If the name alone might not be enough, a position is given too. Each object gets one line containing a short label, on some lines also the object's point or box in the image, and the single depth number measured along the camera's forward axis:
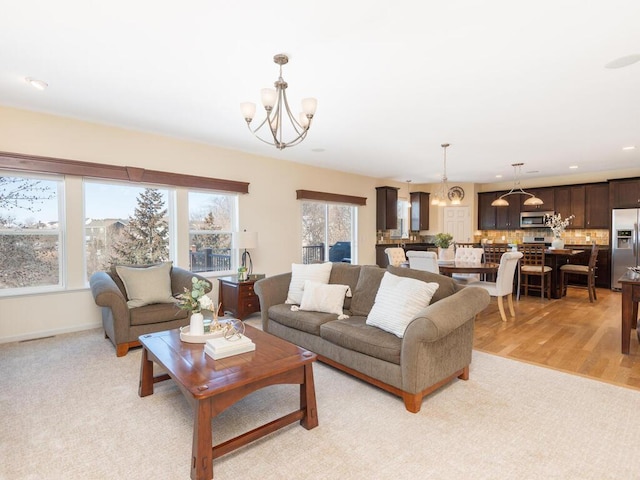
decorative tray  2.43
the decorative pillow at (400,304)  2.59
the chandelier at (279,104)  2.36
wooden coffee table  1.71
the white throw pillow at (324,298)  3.30
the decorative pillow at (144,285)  3.67
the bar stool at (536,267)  5.71
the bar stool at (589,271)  5.82
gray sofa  2.29
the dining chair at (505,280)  4.47
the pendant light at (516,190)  6.67
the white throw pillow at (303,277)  3.60
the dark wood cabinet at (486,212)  8.76
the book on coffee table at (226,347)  2.14
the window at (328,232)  6.58
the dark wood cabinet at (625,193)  6.69
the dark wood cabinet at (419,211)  8.79
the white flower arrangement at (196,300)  2.41
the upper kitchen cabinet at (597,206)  7.21
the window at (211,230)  5.03
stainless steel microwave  8.02
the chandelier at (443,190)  8.93
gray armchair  3.28
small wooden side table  4.59
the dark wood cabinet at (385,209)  7.77
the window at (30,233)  3.75
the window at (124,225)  4.23
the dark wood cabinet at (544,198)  7.86
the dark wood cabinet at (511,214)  8.39
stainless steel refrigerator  6.58
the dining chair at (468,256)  5.62
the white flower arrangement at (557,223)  7.50
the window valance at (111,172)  3.60
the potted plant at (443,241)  5.87
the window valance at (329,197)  6.16
